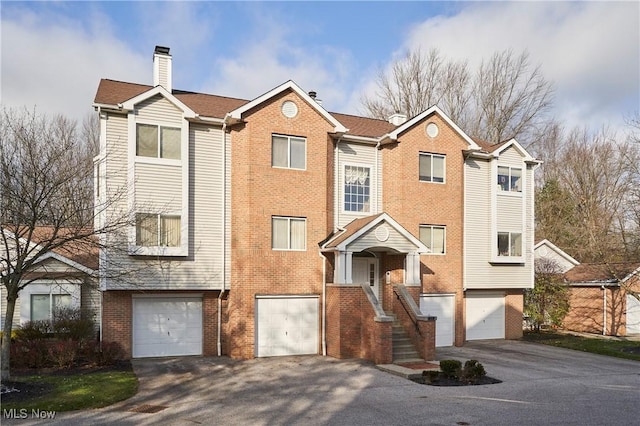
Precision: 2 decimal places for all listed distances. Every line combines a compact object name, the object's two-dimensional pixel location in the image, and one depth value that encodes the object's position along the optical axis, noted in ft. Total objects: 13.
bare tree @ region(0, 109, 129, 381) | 39.52
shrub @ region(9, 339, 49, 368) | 47.57
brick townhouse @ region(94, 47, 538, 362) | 54.44
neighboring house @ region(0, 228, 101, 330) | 61.67
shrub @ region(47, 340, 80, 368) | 48.06
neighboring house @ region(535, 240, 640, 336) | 82.84
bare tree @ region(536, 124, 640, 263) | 101.14
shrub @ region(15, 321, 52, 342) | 54.85
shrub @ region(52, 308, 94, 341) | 53.88
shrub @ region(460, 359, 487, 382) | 45.83
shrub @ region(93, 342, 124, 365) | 49.98
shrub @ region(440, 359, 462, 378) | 46.42
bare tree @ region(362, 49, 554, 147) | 123.54
